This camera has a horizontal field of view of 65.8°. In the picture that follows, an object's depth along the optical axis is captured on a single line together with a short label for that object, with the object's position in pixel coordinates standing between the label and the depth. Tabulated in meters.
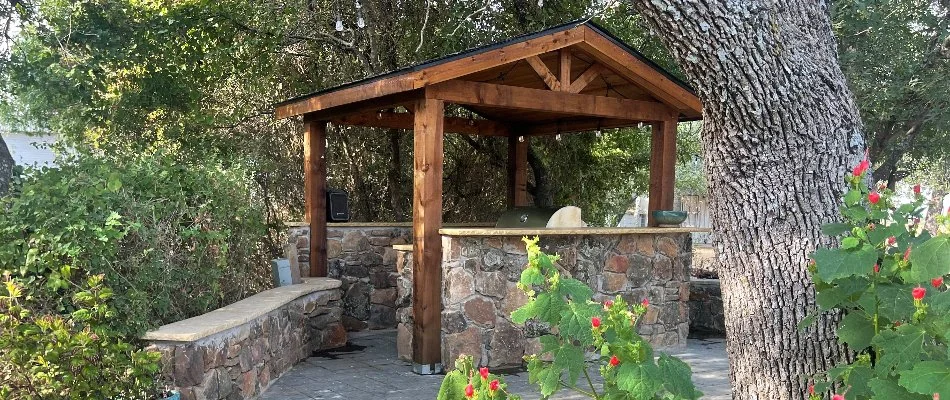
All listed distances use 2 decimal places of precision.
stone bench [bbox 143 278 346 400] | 4.14
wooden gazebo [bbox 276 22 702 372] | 5.58
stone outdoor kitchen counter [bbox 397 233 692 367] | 5.69
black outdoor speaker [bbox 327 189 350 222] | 7.58
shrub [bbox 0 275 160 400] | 3.69
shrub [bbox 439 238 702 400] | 2.27
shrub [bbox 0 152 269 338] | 4.09
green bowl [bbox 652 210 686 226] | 6.73
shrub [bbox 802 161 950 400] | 1.90
